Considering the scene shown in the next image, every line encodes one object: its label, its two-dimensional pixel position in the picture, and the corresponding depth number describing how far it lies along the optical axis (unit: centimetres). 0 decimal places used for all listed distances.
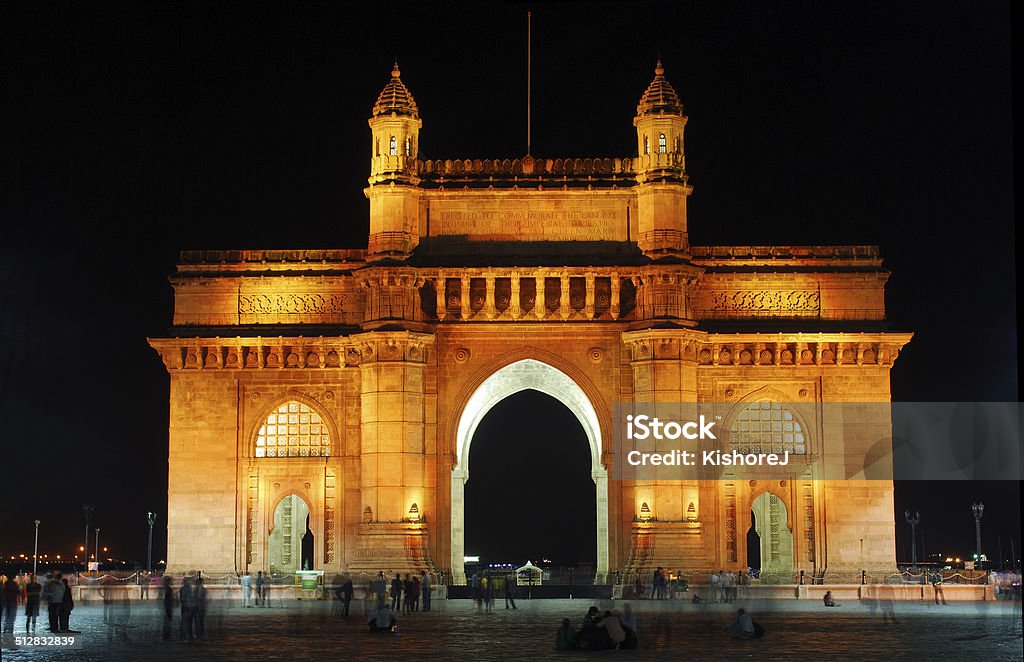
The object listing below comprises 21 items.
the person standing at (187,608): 3922
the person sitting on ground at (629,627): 3550
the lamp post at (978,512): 7694
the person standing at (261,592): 5453
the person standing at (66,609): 3962
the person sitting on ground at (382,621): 4094
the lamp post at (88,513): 7999
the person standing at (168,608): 3972
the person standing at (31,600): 3894
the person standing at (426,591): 5275
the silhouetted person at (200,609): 3944
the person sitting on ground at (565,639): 3541
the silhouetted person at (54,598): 3953
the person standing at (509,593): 5434
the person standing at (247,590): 5550
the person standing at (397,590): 5377
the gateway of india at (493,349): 6197
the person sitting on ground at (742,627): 3766
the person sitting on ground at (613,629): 3503
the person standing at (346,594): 4897
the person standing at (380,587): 4384
